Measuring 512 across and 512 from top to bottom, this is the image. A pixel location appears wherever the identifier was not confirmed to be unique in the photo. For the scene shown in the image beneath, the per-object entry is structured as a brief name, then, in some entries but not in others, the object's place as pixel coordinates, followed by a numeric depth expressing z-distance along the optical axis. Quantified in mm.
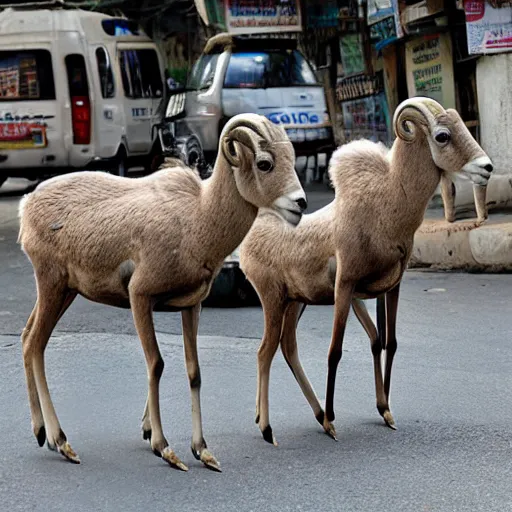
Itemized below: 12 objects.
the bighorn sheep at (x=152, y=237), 5344
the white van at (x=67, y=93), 19531
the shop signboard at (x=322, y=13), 19359
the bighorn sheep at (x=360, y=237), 5734
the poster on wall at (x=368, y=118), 18797
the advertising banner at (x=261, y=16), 18375
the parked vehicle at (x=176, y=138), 17391
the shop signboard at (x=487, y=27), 13383
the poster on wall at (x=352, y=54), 19656
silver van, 17578
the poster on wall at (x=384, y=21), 15836
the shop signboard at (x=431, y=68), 15856
